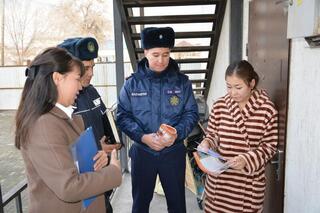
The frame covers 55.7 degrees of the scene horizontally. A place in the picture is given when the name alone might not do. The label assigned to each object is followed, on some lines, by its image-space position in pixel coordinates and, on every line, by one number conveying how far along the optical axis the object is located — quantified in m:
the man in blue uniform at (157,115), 2.00
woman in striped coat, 1.60
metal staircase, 3.58
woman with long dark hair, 1.00
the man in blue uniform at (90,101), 1.56
